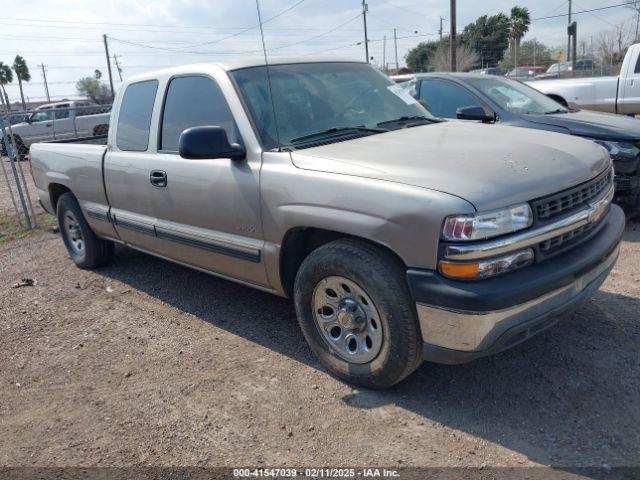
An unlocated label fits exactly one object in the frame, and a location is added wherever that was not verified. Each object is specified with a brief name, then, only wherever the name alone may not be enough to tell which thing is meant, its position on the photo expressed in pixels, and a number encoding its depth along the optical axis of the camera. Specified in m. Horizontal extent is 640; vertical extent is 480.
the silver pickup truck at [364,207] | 2.62
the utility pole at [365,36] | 34.96
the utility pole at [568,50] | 42.77
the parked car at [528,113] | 5.68
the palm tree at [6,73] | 60.38
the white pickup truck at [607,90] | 10.49
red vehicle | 34.67
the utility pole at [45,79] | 69.88
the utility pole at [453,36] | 22.91
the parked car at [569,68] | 28.11
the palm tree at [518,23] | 52.47
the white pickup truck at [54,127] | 18.59
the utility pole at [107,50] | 54.00
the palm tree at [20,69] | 63.12
